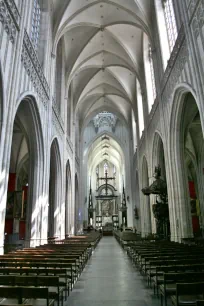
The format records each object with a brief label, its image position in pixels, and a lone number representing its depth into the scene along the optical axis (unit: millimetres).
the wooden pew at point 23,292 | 2627
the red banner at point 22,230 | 18292
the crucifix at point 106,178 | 44750
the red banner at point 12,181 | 15676
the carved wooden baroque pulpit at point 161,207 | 12148
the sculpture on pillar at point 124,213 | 34841
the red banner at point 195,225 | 17269
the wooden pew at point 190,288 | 2797
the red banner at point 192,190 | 17266
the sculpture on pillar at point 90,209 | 36438
